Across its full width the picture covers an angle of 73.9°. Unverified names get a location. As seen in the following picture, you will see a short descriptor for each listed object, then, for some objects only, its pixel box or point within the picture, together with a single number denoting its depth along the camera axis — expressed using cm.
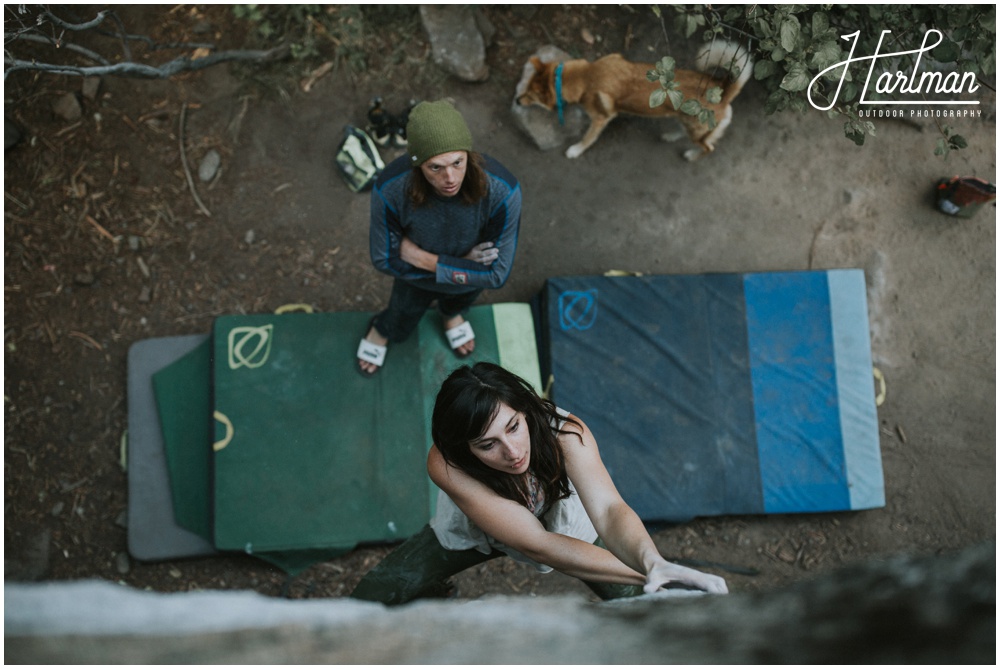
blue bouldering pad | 347
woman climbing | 189
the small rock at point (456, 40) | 411
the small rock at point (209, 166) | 399
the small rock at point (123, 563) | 347
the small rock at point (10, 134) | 387
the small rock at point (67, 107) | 397
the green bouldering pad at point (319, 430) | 333
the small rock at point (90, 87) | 401
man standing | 237
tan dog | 348
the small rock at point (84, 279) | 382
